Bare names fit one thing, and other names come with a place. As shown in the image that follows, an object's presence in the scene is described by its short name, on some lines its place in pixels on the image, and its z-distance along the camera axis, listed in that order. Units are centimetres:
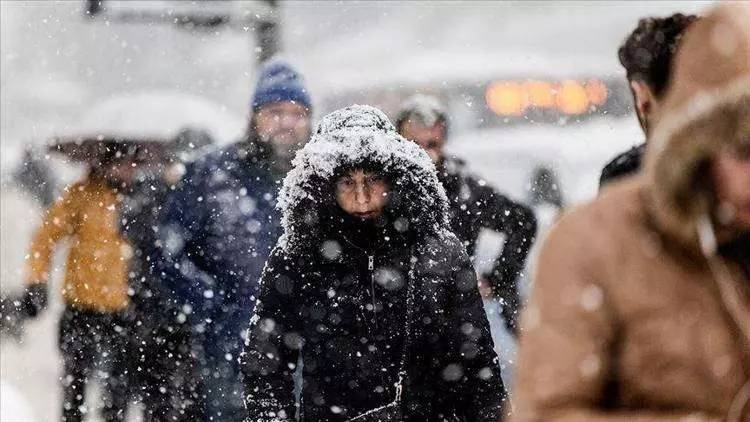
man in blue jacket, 930
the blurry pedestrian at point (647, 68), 528
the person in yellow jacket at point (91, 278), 1152
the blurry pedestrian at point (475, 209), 1007
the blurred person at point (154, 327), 1011
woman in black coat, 666
